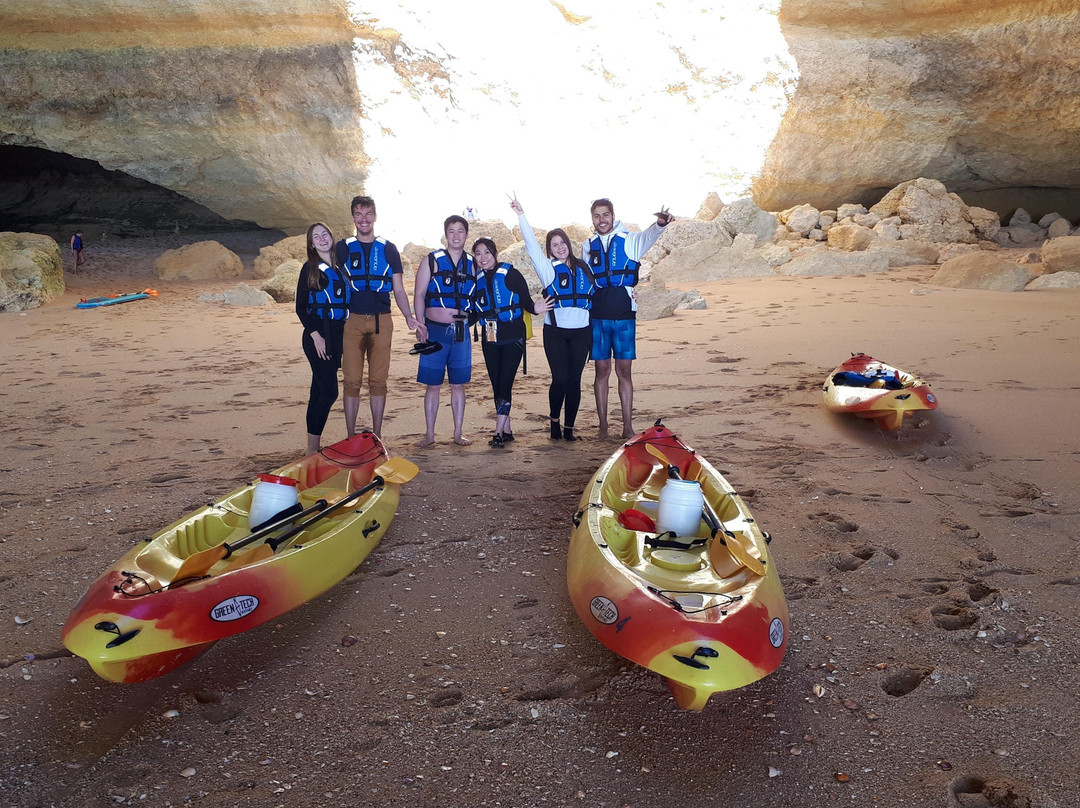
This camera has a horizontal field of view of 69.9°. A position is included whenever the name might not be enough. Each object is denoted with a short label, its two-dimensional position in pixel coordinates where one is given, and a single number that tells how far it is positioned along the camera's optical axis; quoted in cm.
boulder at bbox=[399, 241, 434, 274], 1432
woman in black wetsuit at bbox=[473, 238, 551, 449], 504
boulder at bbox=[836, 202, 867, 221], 1564
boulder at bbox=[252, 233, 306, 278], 1526
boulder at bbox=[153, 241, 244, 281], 1555
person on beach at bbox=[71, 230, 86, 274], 1595
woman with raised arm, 500
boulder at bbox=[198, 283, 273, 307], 1262
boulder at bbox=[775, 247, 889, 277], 1302
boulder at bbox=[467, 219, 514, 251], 1439
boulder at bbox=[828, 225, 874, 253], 1404
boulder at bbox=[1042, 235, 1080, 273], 1145
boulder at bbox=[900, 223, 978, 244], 1453
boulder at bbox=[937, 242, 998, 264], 1347
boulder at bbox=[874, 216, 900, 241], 1431
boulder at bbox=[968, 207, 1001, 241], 1500
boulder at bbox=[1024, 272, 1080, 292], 1045
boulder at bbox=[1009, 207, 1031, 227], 1625
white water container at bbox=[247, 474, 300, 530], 363
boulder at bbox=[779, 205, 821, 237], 1539
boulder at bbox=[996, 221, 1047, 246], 1528
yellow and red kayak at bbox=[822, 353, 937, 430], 520
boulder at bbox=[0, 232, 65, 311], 1216
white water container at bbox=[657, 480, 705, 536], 338
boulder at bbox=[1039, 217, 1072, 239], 1523
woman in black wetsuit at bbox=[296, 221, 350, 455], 466
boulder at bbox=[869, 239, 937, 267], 1339
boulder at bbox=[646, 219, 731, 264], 1460
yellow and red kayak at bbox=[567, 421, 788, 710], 248
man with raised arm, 501
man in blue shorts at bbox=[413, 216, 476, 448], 494
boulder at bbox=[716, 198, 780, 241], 1509
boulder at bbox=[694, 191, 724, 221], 1633
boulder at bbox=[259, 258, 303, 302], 1293
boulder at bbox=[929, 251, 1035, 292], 1073
